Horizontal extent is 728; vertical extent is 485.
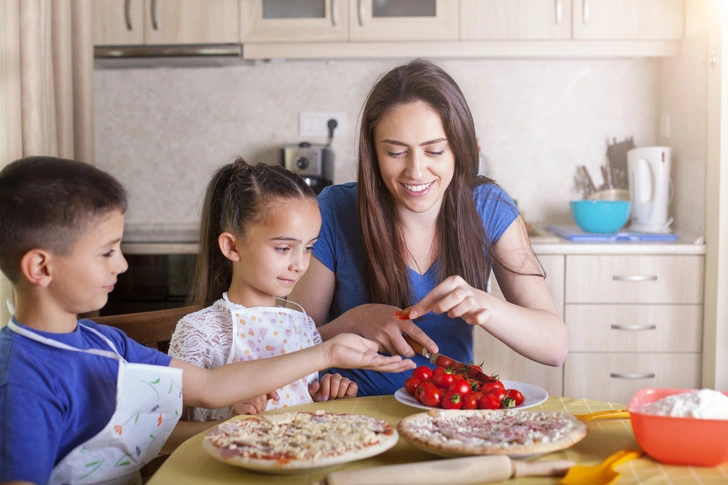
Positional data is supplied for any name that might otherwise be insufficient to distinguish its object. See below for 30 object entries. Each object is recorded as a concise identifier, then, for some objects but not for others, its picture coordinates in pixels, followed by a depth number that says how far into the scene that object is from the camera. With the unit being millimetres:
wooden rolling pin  855
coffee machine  3199
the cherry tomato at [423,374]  1250
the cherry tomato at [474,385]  1220
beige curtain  2230
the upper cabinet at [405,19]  3076
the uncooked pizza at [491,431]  934
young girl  1428
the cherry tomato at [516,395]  1184
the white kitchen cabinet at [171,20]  3121
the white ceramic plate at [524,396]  1180
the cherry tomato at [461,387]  1175
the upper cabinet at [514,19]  3064
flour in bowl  920
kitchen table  915
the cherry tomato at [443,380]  1210
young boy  1003
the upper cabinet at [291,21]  3109
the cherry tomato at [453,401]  1154
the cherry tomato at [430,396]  1170
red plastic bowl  906
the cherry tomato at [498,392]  1164
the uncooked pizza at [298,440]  901
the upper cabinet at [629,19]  3053
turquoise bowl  3012
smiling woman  1555
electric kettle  3113
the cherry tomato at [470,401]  1154
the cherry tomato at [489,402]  1154
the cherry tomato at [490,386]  1186
